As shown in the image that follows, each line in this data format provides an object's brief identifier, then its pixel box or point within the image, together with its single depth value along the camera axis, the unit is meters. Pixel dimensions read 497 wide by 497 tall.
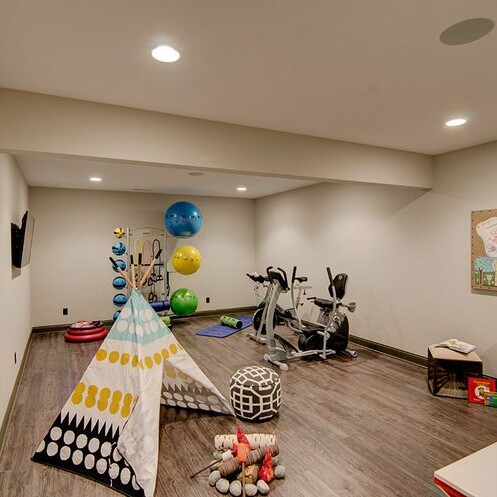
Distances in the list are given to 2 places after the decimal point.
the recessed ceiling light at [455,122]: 3.08
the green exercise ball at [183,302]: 6.77
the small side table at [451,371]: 3.62
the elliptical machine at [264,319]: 5.16
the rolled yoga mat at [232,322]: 6.64
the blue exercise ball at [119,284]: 6.47
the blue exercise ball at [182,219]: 6.48
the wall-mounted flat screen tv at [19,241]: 3.68
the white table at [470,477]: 1.04
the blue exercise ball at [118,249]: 6.36
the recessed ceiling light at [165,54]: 1.89
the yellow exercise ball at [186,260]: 6.57
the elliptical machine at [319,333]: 4.84
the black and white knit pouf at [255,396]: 3.16
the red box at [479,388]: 3.48
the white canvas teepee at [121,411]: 2.39
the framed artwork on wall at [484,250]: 3.79
